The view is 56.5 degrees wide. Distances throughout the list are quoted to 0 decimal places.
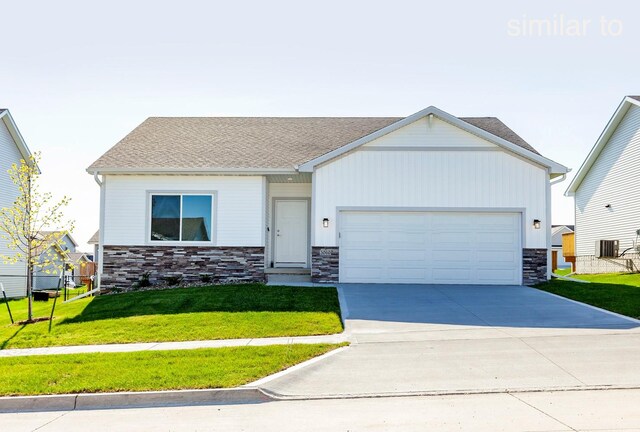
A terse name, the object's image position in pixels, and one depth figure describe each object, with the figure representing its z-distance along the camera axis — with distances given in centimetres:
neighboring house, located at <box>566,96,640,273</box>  2327
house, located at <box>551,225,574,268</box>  5588
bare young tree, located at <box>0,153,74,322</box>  1409
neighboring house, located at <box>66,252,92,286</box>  4431
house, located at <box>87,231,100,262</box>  3838
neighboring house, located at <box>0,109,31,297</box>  2553
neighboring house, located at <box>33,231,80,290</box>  3261
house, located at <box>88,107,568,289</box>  1688
